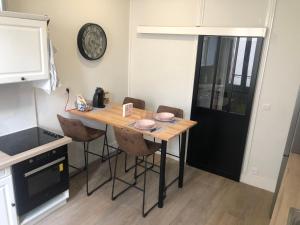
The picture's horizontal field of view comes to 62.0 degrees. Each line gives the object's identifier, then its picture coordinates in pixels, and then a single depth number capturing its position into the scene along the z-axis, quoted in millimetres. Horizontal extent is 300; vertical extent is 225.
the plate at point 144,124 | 2596
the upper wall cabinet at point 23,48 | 2045
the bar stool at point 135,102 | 3686
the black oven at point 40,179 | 2240
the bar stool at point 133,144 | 2467
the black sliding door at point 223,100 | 3035
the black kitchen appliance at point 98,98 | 3252
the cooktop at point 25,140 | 2294
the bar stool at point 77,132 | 2754
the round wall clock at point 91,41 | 3088
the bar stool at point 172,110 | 3193
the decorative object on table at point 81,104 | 3098
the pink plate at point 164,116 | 2891
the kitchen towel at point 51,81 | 2430
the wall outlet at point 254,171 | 3242
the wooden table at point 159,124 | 2535
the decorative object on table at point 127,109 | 2971
